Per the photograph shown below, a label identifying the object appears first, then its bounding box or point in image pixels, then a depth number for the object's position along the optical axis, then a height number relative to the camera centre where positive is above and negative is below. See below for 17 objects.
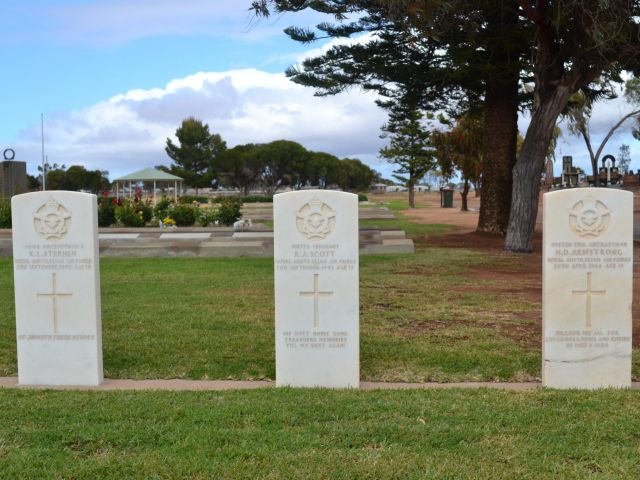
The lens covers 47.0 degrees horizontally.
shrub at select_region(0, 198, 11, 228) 20.50 -0.18
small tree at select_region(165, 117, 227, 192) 89.19 +7.62
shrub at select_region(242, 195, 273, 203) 57.03 +0.80
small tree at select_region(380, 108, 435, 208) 46.16 +3.77
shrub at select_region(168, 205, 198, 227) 21.45 -0.14
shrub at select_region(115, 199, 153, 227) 21.22 -0.11
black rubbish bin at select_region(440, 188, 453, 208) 48.66 +0.71
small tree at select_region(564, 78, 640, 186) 48.78 +5.97
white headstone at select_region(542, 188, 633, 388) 5.66 -0.63
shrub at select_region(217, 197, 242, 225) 21.85 -0.09
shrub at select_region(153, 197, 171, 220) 21.80 +0.04
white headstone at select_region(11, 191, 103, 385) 5.87 -0.63
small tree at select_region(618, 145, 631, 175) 86.25 +5.93
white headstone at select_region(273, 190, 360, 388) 5.70 -0.61
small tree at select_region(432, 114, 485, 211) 34.22 +2.94
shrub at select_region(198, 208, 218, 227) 21.70 -0.24
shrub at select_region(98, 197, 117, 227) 21.38 -0.13
